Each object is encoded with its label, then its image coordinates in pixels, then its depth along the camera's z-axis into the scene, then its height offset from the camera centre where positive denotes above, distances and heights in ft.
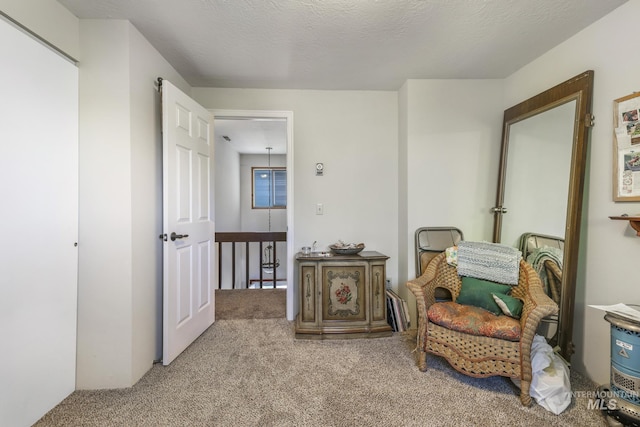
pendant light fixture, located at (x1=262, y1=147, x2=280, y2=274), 19.13 -3.87
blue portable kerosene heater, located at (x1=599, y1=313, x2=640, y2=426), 4.26 -2.73
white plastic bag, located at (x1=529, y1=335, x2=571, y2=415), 5.03 -3.47
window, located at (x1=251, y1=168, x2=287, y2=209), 19.95 +1.28
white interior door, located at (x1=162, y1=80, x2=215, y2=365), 6.37 -0.49
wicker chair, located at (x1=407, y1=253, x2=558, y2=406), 5.09 -2.92
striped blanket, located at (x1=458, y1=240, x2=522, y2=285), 6.35 -1.41
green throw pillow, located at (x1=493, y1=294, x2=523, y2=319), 5.76 -2.23
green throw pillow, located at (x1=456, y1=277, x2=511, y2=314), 6.23 -2.16
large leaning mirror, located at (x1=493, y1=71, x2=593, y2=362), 5.91 +0.56
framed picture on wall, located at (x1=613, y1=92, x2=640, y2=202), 5.05 +1.19
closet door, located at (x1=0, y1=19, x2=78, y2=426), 4.27 -0.44
